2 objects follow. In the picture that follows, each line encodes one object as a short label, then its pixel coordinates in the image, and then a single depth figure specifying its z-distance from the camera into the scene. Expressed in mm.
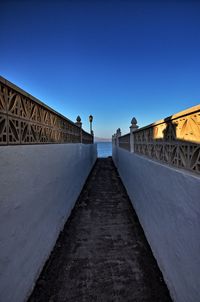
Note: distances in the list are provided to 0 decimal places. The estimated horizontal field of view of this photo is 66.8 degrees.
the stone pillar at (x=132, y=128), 5387
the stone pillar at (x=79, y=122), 7234
